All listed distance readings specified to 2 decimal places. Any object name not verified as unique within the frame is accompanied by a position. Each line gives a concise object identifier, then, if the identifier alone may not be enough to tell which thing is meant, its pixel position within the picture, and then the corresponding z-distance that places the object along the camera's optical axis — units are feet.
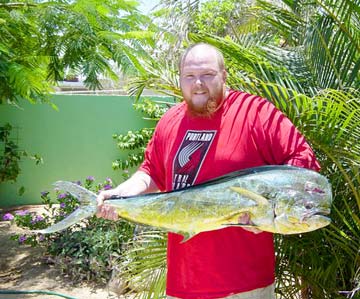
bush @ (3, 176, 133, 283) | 16.72
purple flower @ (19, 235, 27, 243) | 18.99
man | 6.37
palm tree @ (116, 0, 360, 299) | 7.34
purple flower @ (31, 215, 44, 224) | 19.17
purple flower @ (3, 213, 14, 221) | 20.63
